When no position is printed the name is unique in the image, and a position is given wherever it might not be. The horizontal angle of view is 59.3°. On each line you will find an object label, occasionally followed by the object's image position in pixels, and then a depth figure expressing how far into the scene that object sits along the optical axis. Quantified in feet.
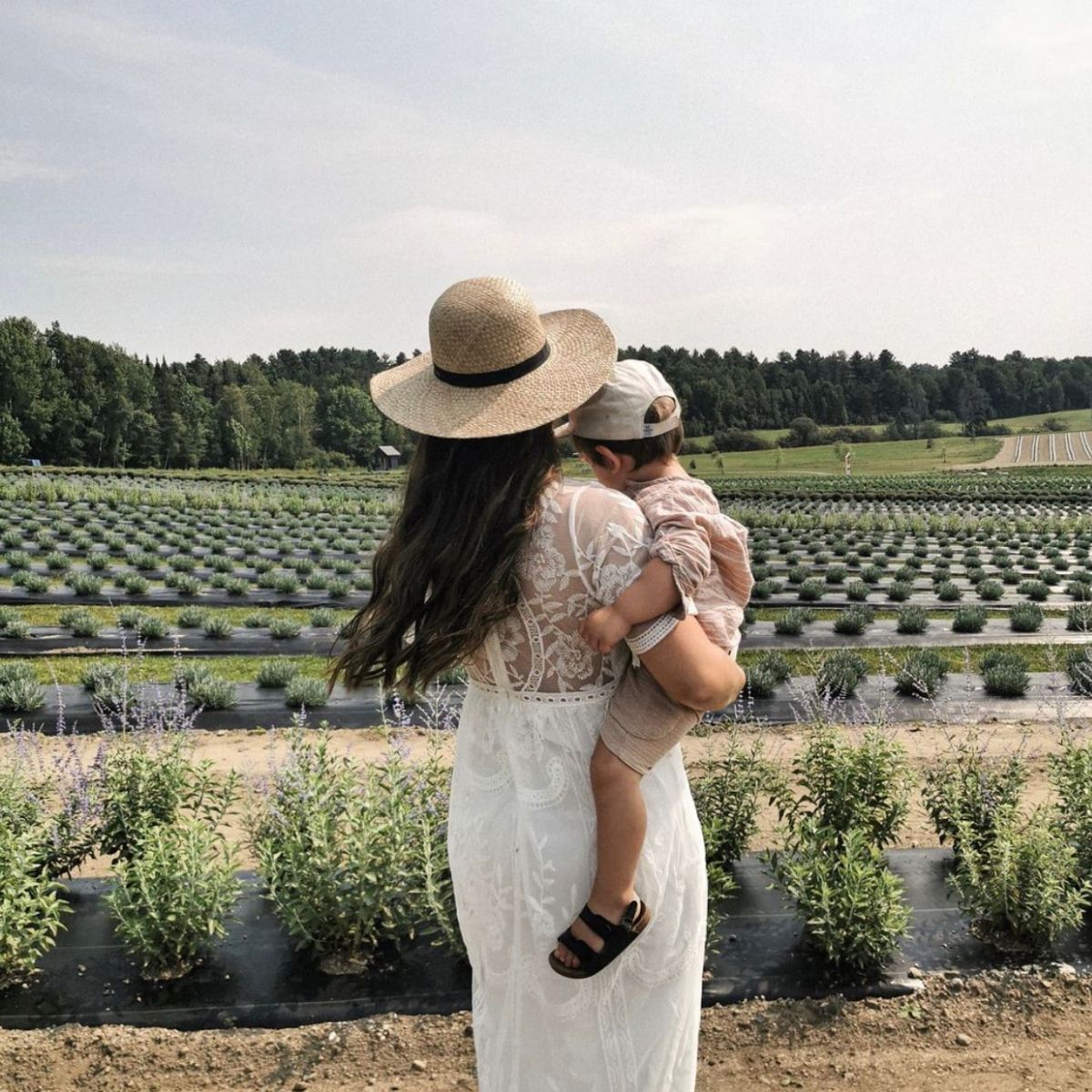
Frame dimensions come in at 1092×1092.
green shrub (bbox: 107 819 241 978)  12.53
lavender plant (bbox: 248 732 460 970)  12.85
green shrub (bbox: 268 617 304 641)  41.32
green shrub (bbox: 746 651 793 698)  32.37
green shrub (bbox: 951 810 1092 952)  13.43
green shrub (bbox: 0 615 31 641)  39.68
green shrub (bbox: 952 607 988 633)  45.14
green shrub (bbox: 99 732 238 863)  15.23
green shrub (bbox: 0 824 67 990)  12.32
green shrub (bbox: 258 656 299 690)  32.78
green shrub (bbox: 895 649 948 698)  31.86
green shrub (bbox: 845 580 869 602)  53.83
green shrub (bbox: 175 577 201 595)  51.52
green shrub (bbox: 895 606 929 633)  44.86
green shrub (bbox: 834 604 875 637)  44.58
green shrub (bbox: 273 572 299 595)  52.26
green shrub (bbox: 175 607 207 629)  42.52
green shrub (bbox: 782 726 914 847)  16.05
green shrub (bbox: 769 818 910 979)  12.92
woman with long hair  5.65
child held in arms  5.60
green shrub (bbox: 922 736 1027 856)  16.02
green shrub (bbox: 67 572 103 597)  49.62
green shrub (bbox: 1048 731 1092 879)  14.83
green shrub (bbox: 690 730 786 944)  16.06
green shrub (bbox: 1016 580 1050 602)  54.60
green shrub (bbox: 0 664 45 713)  29.01
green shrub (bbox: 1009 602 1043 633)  44.83
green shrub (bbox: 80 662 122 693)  30.81
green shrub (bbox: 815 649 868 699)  31.37
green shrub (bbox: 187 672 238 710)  29.93
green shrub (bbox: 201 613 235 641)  40.98
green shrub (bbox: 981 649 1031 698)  32.96
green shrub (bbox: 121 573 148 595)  50.44
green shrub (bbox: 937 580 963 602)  53.88
